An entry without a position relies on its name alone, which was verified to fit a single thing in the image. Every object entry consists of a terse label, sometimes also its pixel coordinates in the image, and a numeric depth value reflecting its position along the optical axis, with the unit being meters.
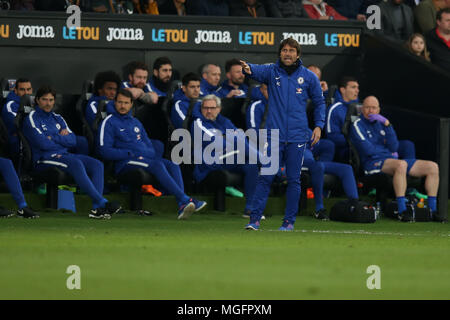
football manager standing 10.24
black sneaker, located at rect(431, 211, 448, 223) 12.85
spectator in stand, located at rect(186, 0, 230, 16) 15.68
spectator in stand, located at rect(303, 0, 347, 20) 16.48
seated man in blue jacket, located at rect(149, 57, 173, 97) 14.28
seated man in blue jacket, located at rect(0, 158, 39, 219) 11.86
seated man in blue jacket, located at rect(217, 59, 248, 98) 14.41
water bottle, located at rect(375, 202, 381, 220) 12.72
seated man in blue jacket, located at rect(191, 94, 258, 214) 12.97
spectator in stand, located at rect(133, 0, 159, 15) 15.59
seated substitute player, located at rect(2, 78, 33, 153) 12.94
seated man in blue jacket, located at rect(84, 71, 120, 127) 13.34
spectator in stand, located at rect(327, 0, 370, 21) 17.03
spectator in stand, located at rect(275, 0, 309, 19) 16.17
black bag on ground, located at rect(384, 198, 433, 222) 12.76
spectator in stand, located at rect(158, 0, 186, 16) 15.70
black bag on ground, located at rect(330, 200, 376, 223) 12.15
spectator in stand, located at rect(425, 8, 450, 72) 15.96
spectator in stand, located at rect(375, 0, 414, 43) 16.42
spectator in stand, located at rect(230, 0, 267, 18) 15.86
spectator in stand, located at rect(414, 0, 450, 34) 16.61
